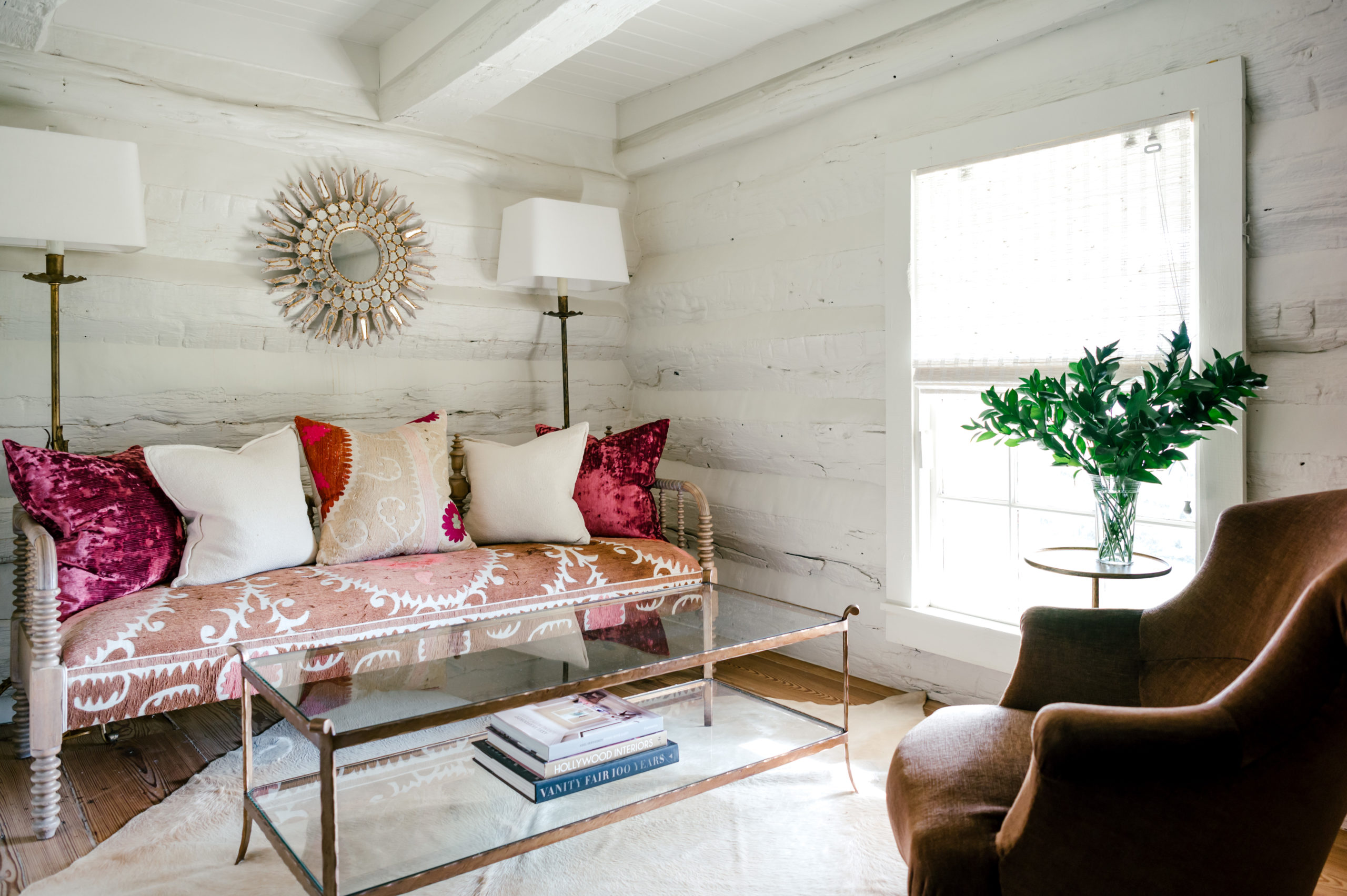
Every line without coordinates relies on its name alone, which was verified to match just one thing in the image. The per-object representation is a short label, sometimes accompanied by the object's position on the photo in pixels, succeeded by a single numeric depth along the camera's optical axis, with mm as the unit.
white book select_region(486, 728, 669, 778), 1867
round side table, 2158
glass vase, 2213
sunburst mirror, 3312
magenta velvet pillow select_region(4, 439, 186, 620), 2418
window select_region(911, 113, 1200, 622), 2438
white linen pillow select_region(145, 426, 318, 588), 2629
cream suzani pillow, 2932
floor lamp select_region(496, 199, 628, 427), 3482
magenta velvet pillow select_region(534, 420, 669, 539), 3455
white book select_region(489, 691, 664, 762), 1905
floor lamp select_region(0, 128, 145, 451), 2459
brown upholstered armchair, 1239
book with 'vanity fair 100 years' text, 1828
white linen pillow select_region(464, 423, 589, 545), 3252
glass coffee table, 1633
